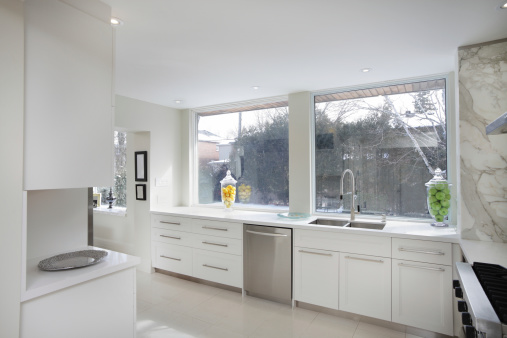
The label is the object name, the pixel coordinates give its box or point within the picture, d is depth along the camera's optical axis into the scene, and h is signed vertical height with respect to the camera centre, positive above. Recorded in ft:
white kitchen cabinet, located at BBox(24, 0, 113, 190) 4.78 +1.42
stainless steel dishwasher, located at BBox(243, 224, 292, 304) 10.01 -3.07
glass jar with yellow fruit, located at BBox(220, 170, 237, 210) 13.07 -0.91
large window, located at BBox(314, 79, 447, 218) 10.18 +1.08
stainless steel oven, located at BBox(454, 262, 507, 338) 3.00 -1.52
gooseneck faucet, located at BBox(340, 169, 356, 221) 10.59 -0.78
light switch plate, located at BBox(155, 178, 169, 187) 13.82 -0.34
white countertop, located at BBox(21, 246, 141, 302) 4.71 -1.76
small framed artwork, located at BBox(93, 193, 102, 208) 17.34 -1.42
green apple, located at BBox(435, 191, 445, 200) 9.00 -0.63
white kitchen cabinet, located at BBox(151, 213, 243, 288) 11.07 -2.96
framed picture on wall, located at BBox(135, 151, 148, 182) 13.62 +0.42
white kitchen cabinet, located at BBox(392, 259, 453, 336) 7.81 -3.31
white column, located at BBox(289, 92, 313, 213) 11.84 +0.94
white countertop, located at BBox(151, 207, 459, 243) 8.14 -1.64
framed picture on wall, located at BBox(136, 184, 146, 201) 13.62 -0.79
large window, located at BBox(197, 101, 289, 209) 13.02 +1.02
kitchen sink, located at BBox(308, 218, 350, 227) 10.61 -1.71
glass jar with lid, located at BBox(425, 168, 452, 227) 9.02 -0.71
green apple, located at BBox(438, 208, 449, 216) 9.12 -1.13
